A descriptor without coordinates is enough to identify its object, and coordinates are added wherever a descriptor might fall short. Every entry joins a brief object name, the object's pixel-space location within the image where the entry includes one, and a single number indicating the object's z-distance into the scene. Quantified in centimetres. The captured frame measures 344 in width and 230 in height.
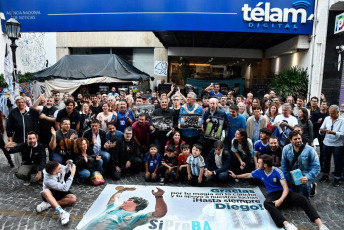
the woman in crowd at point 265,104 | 796
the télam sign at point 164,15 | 1197
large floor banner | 452
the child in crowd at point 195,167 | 609
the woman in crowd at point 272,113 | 698
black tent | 1402
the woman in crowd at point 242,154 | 632
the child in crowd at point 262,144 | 609
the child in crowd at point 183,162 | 636
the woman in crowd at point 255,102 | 765
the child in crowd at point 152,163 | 644
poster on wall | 1756
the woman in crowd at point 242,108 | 731
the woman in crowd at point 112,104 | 792
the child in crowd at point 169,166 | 641
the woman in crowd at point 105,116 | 729
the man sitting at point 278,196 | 443
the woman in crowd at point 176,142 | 656
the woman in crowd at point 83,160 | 614
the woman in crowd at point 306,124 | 653
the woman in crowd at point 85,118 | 716
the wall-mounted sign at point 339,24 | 1077
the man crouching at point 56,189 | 489
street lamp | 869
